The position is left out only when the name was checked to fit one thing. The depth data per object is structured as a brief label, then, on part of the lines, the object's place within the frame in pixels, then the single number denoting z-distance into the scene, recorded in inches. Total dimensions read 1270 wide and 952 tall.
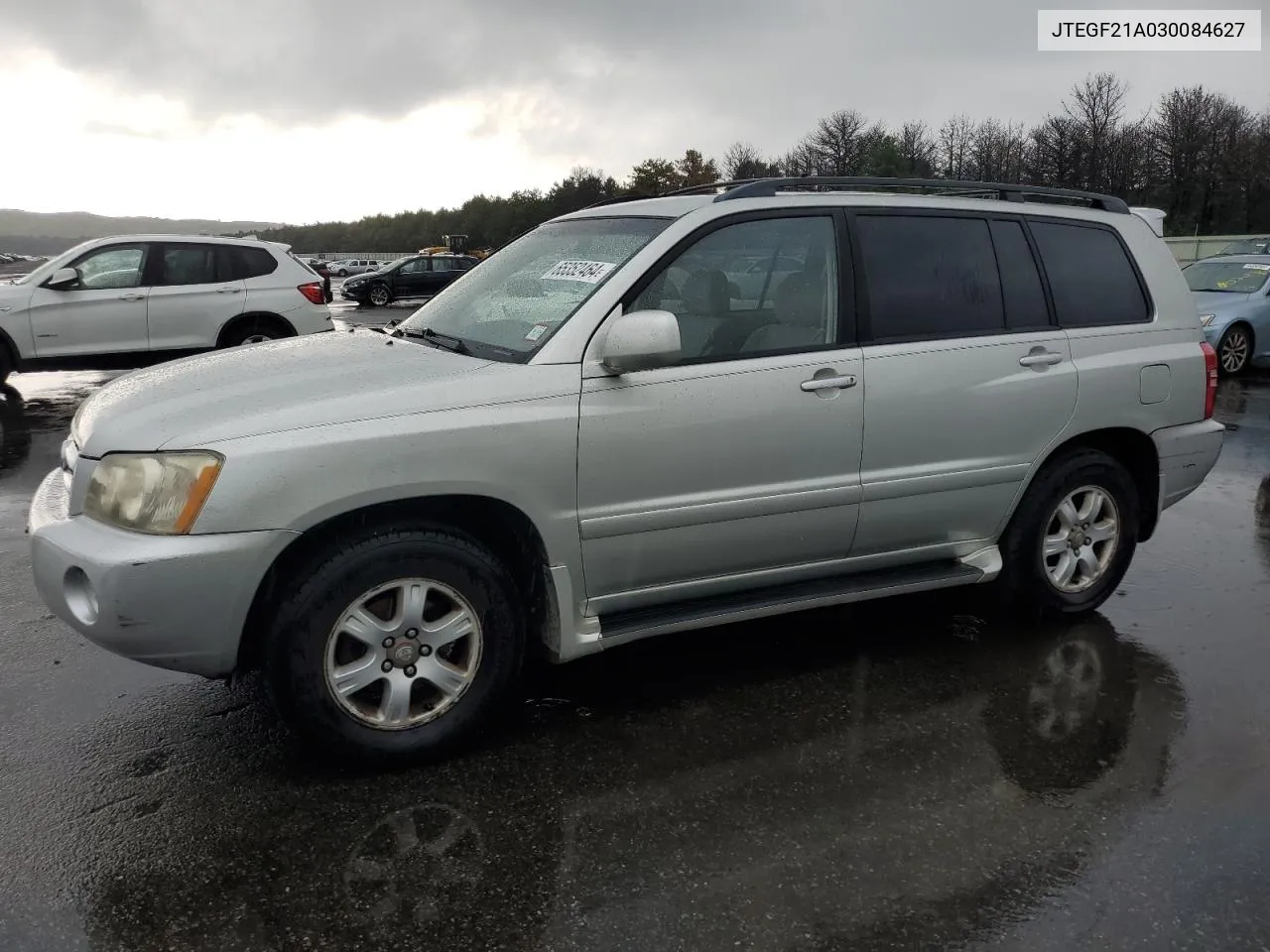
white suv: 449.1
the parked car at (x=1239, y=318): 522.3
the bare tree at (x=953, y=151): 2896.2
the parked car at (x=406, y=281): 1224.2
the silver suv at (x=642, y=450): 121.3
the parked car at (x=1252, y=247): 872.3
